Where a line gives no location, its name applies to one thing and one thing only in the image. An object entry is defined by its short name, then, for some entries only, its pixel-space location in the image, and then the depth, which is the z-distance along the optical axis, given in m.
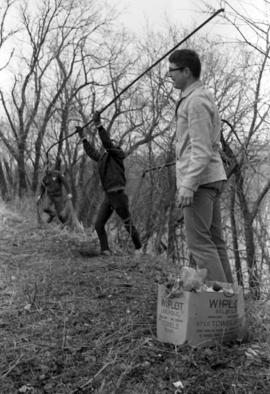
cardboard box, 2.74
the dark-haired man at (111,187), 6.62
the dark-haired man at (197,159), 3.04
